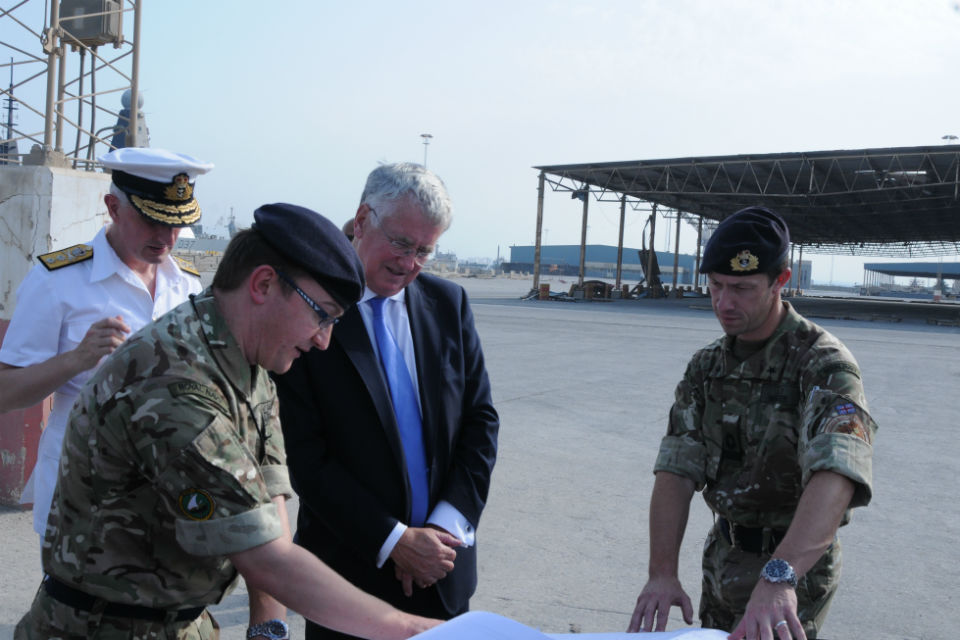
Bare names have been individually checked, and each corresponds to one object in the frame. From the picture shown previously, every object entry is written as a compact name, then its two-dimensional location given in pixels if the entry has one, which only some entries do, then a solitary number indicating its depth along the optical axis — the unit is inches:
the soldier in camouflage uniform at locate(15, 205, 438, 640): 52.3
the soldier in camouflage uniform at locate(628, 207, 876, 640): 79.4
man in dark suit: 84.6
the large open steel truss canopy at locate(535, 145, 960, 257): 1055.0
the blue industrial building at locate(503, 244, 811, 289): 4173.2
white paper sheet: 57.3
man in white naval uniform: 89.0
